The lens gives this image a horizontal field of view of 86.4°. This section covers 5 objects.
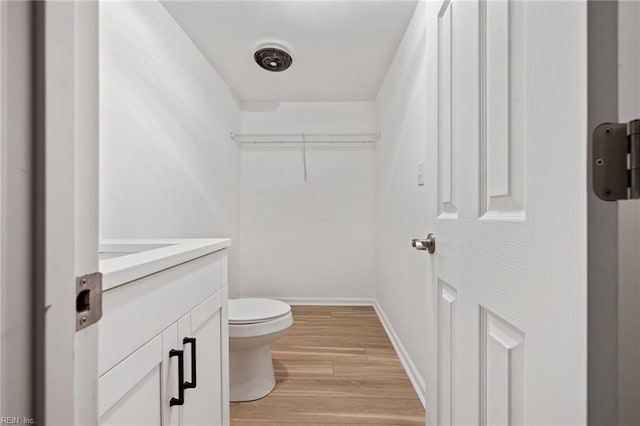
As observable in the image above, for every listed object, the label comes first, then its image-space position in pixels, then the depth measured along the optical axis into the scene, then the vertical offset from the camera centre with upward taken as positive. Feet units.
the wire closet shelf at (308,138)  11.07 +2.52
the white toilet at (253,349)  5.48 -2.30
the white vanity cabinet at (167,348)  2.01 -1.02
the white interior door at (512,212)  1.41 +0.02
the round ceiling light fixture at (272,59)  7.82 +3.75
